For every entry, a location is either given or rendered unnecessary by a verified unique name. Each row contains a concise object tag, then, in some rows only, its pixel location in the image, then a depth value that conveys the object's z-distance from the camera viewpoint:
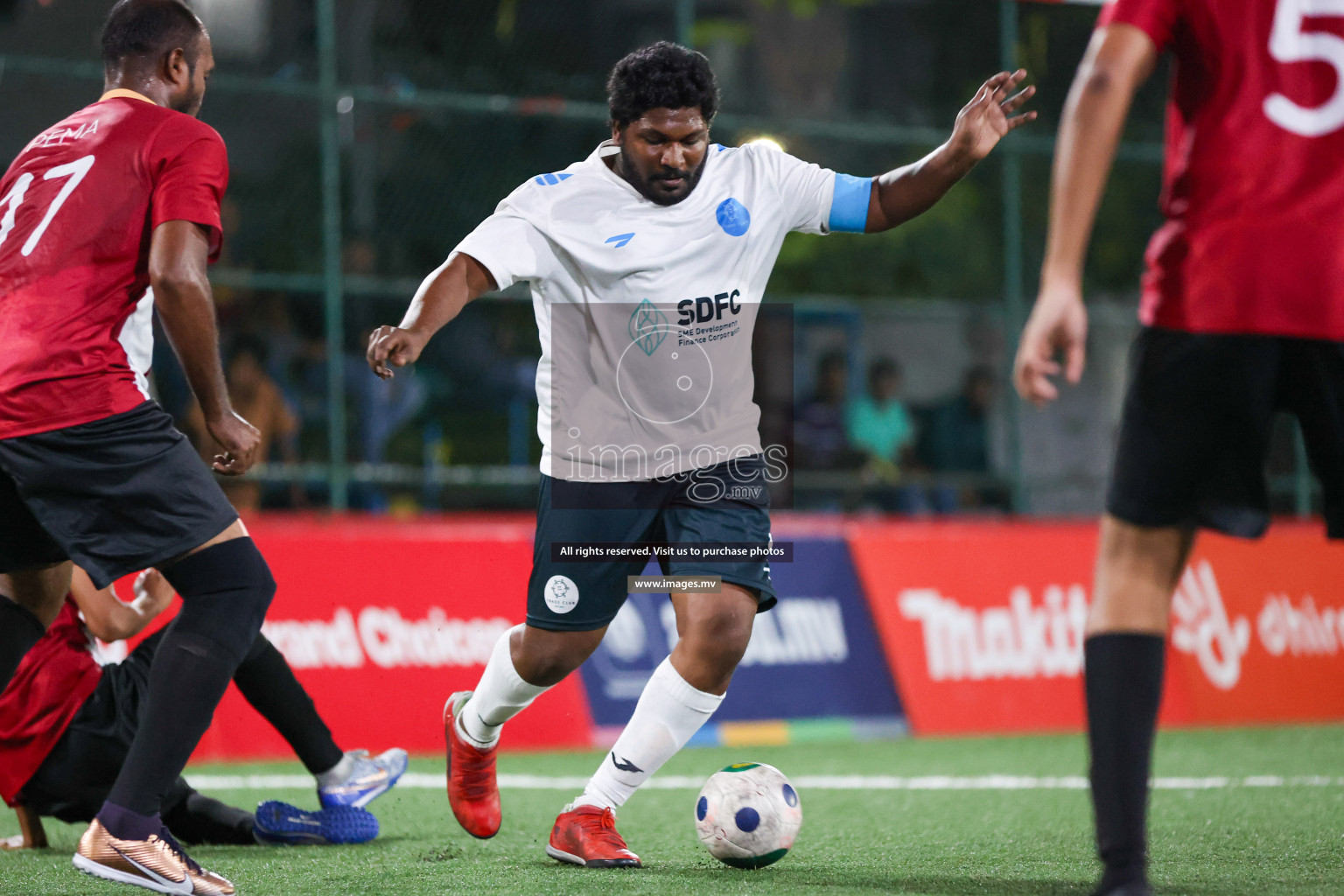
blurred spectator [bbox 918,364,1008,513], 25.92
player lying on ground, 9.19
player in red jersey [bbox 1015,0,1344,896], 5.89
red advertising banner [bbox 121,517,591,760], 14.85
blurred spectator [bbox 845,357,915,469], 25.05
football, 8.38
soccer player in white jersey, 8.78
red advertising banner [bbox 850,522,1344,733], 17.44
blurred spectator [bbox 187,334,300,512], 20.33
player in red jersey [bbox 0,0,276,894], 7.34
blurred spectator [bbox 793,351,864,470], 24.11
